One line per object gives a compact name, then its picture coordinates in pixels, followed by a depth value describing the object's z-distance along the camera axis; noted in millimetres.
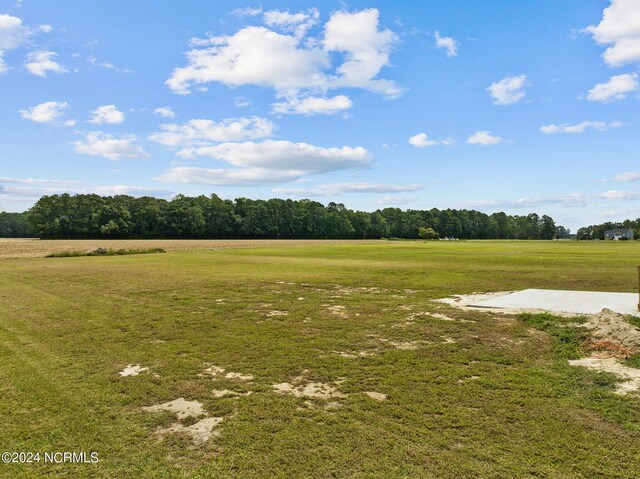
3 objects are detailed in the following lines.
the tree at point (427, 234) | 134125
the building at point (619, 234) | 149250
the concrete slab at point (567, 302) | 10344
